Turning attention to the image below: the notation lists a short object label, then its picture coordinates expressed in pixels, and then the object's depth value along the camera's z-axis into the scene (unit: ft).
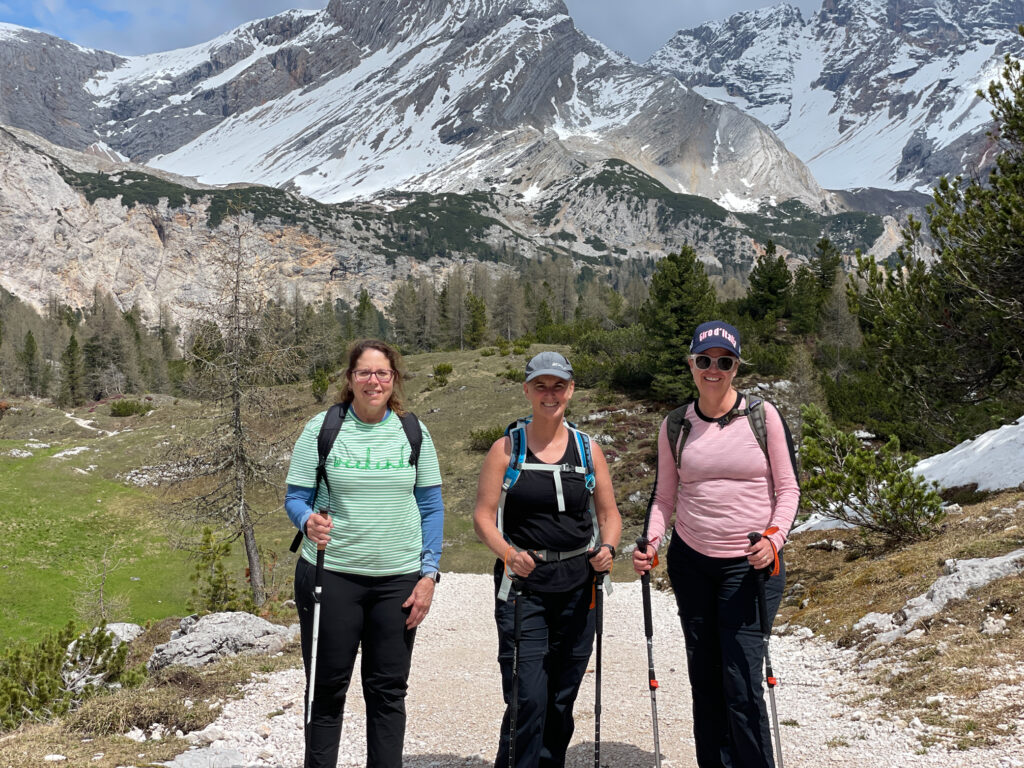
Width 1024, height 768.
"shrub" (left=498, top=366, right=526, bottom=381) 140.70
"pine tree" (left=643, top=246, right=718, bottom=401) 101.04
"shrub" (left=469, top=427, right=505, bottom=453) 105.88
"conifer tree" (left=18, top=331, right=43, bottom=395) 255.09
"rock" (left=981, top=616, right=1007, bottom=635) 18.03
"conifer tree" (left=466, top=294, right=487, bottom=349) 255.09
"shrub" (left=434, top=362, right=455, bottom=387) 148.75
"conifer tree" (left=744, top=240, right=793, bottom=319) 140.67
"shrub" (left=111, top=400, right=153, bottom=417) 171.73
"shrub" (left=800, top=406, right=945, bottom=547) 28.66
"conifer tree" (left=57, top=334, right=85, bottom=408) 221.66
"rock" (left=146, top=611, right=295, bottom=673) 26.53
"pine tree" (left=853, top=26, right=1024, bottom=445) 30.32
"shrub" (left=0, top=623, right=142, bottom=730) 19.67
